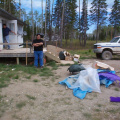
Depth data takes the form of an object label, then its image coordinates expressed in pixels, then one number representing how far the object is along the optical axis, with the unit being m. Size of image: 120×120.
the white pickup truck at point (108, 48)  11.08
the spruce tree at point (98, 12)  27.08
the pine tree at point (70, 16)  25.64
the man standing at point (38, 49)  7.13
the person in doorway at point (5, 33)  9.41
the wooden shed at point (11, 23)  10.16
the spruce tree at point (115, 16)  28.67
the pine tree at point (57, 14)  26.41
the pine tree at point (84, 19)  28.85
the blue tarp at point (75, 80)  4.79
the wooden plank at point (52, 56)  8.30
